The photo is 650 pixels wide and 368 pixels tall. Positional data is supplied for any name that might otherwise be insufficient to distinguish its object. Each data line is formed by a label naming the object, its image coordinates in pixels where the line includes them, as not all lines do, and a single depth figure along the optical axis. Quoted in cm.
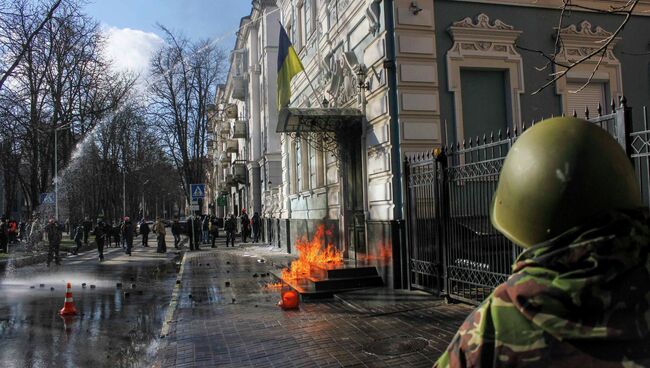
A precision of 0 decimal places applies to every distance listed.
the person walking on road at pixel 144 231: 3052
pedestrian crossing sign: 2486
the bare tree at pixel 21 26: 1459
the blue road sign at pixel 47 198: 2734
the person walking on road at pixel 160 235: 2602
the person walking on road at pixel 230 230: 2895
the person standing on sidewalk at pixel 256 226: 3081
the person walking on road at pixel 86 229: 3344
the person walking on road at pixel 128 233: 2516
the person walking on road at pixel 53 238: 1980
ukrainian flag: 1380
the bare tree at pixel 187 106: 3588
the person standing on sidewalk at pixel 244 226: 3166
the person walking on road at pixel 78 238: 2617
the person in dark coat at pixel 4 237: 2606
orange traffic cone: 974
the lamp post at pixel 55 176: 2855
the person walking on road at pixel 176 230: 2893
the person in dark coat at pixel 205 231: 3296
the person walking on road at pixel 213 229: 2906
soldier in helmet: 121
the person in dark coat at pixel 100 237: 2233
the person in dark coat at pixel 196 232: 2672
